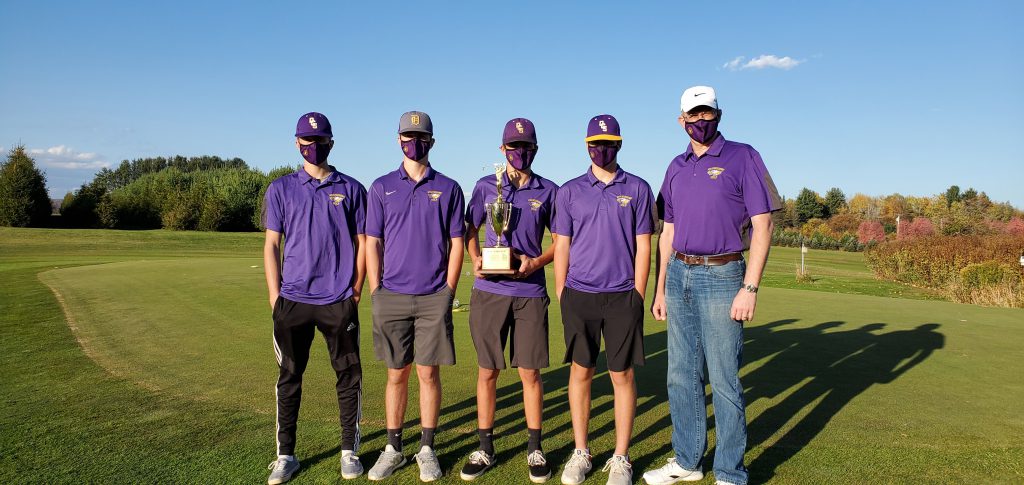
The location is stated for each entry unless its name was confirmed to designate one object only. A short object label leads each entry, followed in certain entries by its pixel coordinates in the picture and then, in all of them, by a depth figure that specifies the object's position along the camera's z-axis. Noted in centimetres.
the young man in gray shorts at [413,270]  423
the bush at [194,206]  5341
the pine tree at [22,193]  4678
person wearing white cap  380
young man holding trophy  417
